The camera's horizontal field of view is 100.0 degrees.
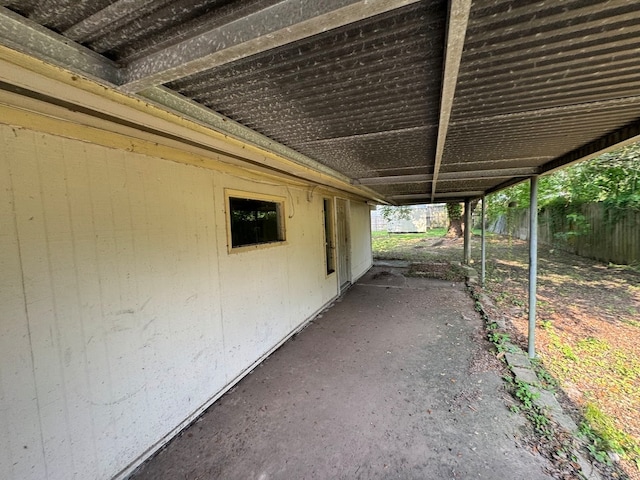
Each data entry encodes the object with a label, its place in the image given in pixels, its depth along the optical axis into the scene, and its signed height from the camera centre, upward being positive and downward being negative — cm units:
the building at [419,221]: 2327 -5
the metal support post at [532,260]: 315 -54
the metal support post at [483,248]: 618 -72
